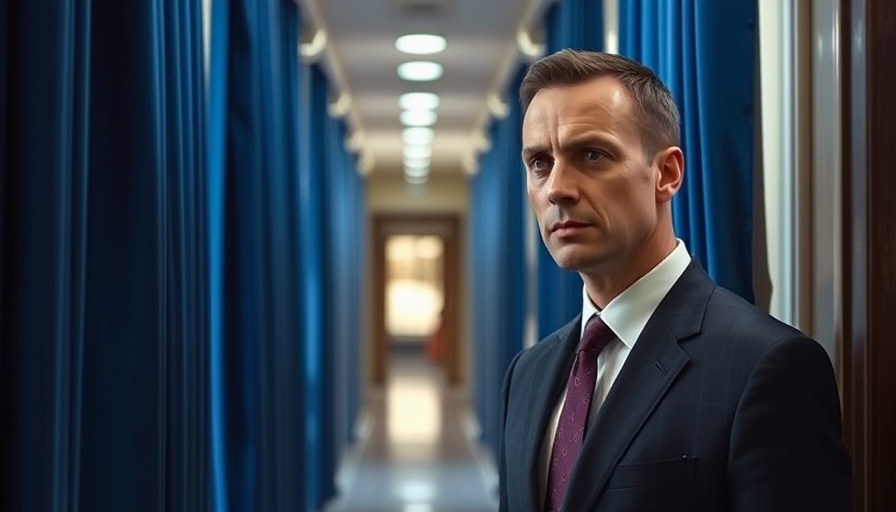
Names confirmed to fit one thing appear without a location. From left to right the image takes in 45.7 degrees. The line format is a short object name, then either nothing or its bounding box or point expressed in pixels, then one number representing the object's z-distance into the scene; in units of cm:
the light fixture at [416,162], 1234
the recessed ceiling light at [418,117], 891
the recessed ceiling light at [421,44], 628
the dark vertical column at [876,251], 170
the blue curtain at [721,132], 216
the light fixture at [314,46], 580
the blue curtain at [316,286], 633
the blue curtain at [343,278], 725
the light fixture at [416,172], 1322
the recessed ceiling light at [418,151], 1132
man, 127
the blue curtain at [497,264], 689
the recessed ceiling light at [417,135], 995
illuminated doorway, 1495
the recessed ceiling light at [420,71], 702
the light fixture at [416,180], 1403
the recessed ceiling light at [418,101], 812
